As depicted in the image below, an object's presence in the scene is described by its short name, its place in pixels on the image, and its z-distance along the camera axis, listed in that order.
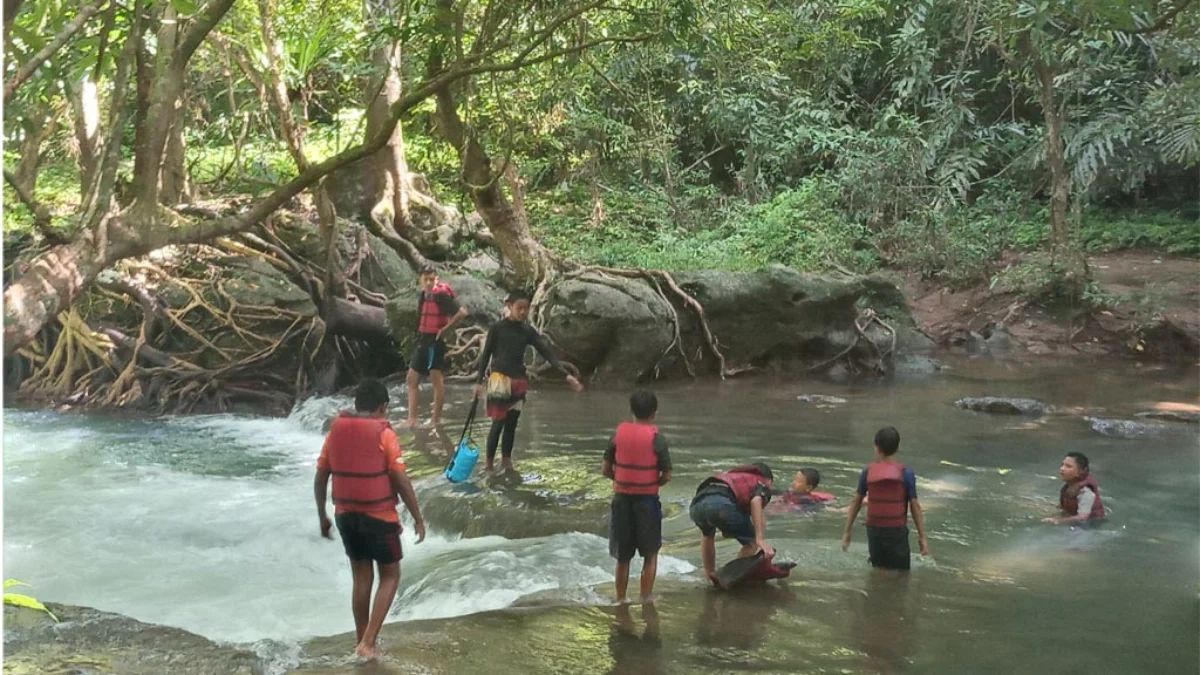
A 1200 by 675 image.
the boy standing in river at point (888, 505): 6.26
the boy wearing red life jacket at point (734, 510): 5.99
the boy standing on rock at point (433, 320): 10.20
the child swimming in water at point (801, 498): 8.34
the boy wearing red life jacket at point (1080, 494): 7.88
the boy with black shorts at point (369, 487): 4.95
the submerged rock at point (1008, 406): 12.93
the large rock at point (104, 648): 4.44
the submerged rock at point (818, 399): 13.72
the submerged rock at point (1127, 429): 11.48
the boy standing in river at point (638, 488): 5.77
